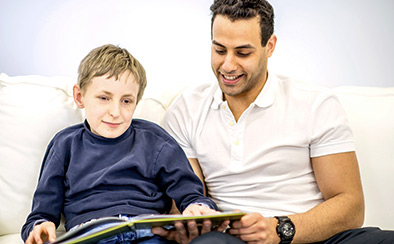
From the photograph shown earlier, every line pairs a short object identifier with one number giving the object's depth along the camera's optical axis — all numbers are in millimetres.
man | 1997
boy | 1918
